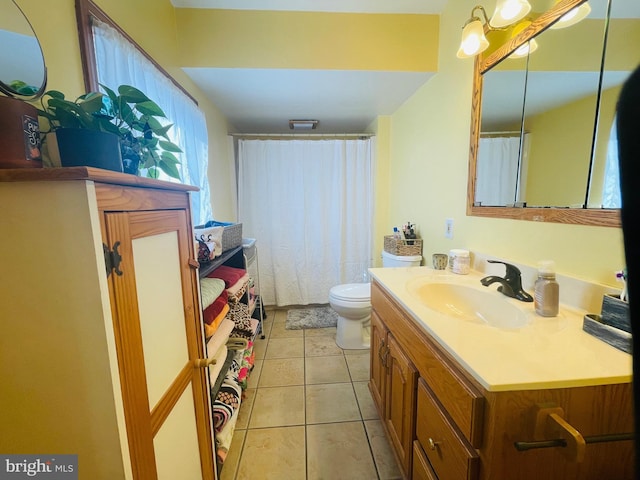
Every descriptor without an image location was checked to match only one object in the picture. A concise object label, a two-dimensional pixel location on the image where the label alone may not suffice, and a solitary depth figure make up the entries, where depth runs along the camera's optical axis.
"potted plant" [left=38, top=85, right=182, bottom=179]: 0.56
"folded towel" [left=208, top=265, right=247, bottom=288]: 1.58
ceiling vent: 2.58
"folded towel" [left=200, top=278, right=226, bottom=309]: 1.16
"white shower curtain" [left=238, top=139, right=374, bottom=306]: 2.65
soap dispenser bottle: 0.82
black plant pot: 0.55
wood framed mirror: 0.80
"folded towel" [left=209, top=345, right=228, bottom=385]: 1.19
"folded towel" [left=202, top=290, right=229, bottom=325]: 1.21
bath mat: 2.56
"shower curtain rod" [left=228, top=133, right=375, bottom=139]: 2.58
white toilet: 1.99
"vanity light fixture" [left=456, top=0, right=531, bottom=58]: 1.03
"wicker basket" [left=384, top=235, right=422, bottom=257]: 1.96
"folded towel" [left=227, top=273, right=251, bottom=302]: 1.51
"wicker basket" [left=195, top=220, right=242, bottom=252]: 1.52
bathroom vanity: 0.54
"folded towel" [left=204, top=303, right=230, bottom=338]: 1.16
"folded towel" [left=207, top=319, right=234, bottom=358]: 1.17
